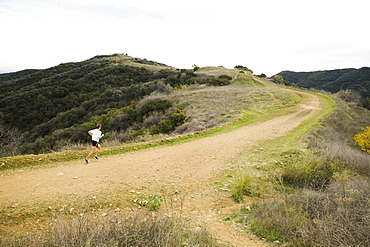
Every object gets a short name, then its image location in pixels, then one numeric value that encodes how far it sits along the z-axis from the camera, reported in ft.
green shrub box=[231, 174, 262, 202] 16.98
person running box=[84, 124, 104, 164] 26.45
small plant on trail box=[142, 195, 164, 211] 14.80
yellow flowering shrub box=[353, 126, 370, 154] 42.31
